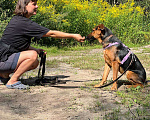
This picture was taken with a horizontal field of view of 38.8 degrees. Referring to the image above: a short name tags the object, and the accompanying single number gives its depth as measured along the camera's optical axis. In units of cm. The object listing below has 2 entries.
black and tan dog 443
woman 412
